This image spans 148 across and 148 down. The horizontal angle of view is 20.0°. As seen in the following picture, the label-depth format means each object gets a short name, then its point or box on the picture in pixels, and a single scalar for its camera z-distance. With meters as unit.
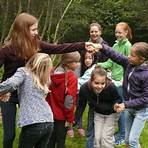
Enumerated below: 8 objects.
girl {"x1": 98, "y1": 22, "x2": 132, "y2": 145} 6.56
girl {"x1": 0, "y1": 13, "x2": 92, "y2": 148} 4.58
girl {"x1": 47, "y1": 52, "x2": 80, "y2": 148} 5.24
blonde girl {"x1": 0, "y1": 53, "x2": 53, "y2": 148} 4.33
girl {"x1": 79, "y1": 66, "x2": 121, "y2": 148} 5.57
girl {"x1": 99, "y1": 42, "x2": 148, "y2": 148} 5.20
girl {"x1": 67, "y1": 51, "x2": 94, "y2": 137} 6.63
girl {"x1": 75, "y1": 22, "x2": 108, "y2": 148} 6.00
